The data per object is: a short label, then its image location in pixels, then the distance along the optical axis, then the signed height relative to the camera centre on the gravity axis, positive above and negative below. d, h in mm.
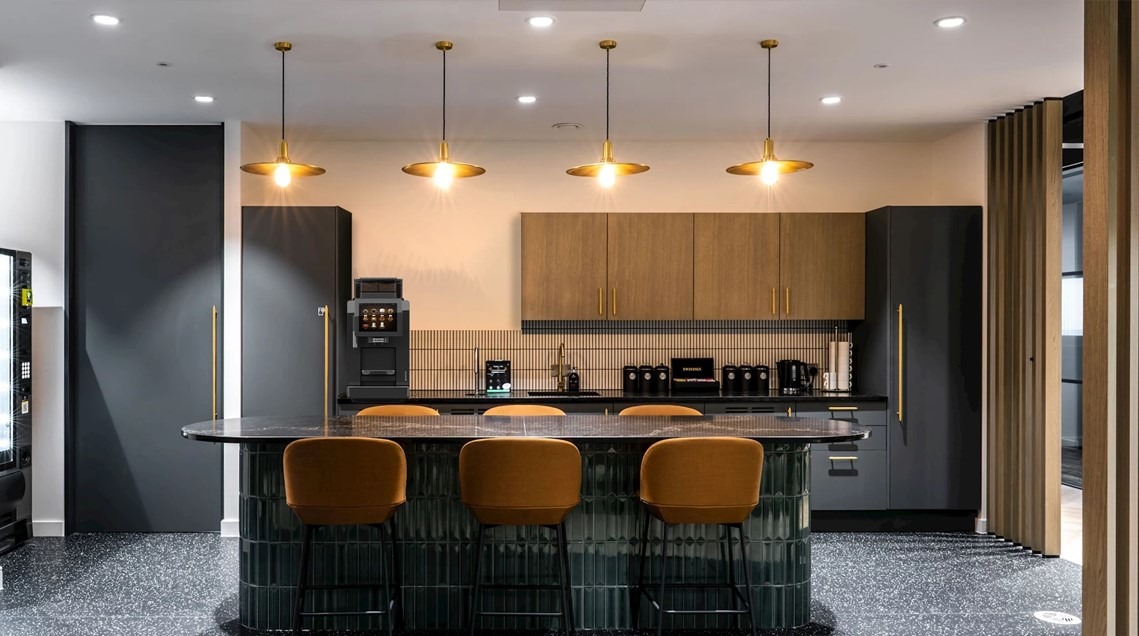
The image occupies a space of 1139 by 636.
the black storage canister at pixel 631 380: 6457 -418
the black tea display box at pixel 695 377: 6391 -397
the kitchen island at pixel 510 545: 3867 -985
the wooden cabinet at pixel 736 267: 6293 +404
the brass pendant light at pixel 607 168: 4316 +768
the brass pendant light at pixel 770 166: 4277 +771
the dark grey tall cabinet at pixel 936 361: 5918 -259
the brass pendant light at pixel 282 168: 4312 +774
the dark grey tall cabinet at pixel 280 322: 5879 +15
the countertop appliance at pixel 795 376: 6469 -392
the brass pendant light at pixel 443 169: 4301 +765
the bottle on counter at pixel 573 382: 6512 -435
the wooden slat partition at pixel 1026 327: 5270 -30
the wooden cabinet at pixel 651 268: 6285 +399
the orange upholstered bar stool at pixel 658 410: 4695 -468
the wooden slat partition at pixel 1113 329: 2559 -20
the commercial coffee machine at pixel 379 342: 5867 -121
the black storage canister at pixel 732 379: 6504 -415
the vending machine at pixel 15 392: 5371 -419
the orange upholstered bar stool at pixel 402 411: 4703 -474
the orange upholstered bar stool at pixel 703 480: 3459 -623
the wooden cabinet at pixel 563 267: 6277 +406
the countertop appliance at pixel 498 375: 6445 -379
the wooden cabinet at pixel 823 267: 6305 +403
